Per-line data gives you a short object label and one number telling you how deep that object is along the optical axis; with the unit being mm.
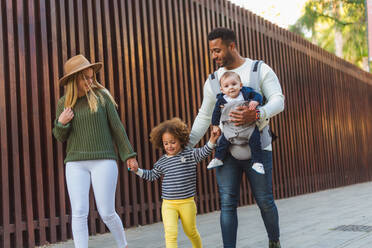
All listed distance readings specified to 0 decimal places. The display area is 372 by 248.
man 3490
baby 3385
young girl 3596
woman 3793
